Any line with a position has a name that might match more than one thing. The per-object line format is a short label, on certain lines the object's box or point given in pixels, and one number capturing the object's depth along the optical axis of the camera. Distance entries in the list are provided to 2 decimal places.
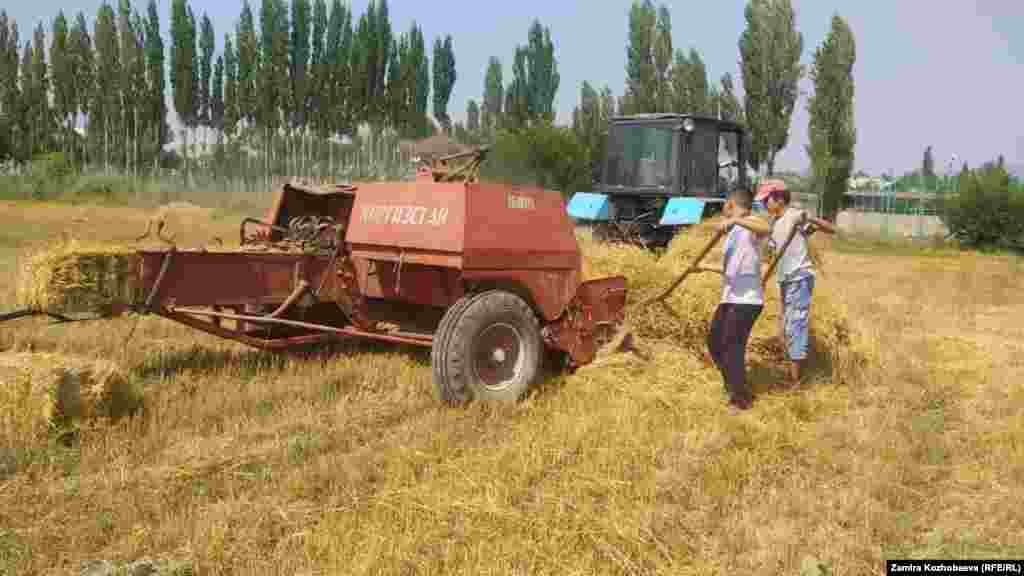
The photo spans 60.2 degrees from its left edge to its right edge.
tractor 12.16
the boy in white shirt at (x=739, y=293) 5.55
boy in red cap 6.21
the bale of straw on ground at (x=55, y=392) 4.25
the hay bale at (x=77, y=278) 4.50
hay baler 5.23
